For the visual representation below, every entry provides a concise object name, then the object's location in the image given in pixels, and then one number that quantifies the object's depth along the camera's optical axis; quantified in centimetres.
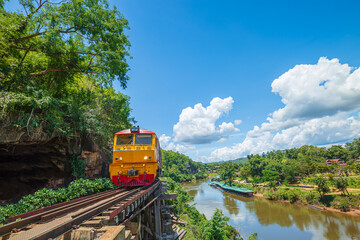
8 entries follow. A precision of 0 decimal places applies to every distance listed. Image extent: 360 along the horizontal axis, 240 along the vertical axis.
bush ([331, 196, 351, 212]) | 2644
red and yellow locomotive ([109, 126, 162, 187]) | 995
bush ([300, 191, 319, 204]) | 3102
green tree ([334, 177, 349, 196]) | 2861
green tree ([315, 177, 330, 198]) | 3004
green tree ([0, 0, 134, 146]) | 897
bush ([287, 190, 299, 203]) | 3347
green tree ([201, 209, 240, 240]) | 1483
